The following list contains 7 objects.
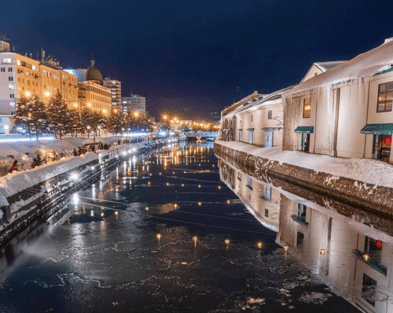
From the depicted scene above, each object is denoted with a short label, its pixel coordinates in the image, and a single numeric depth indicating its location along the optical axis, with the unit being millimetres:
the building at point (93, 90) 108500
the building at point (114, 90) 157700
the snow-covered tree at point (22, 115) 45275
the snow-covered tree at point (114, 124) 78438
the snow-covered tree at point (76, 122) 54097
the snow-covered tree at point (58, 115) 49375
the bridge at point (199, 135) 114050
